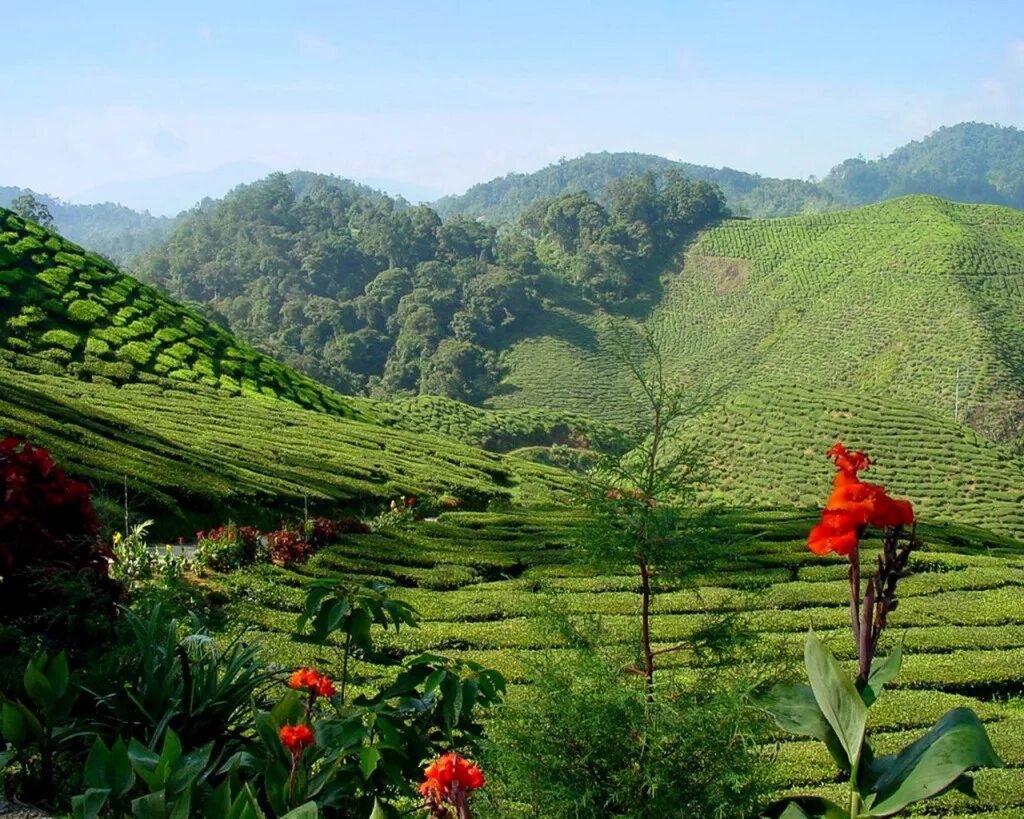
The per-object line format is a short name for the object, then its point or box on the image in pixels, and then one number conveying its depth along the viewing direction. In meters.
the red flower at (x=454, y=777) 2.38
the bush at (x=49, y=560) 5.12
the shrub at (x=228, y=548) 10.84
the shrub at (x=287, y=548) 11.55
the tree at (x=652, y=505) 4.07
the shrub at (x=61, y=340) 25.39
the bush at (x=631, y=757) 3.13
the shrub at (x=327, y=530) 12.75
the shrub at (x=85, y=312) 27.17
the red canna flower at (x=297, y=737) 2.80
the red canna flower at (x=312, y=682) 3.47
